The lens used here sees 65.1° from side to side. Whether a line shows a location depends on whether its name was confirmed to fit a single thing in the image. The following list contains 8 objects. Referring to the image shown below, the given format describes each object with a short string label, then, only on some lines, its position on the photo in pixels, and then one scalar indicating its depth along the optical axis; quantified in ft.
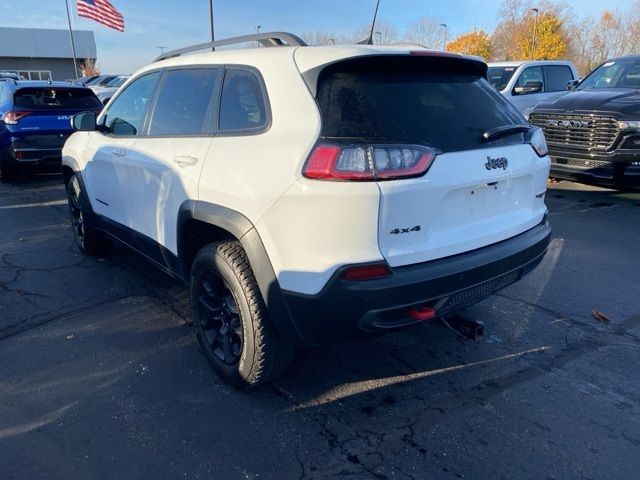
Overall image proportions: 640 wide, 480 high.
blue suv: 26.53
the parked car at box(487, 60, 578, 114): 33.45
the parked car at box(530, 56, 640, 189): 21.47
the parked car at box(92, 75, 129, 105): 64.85
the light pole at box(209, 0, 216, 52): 61.31
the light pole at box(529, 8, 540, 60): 157.69
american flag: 75.66
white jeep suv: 7.13
